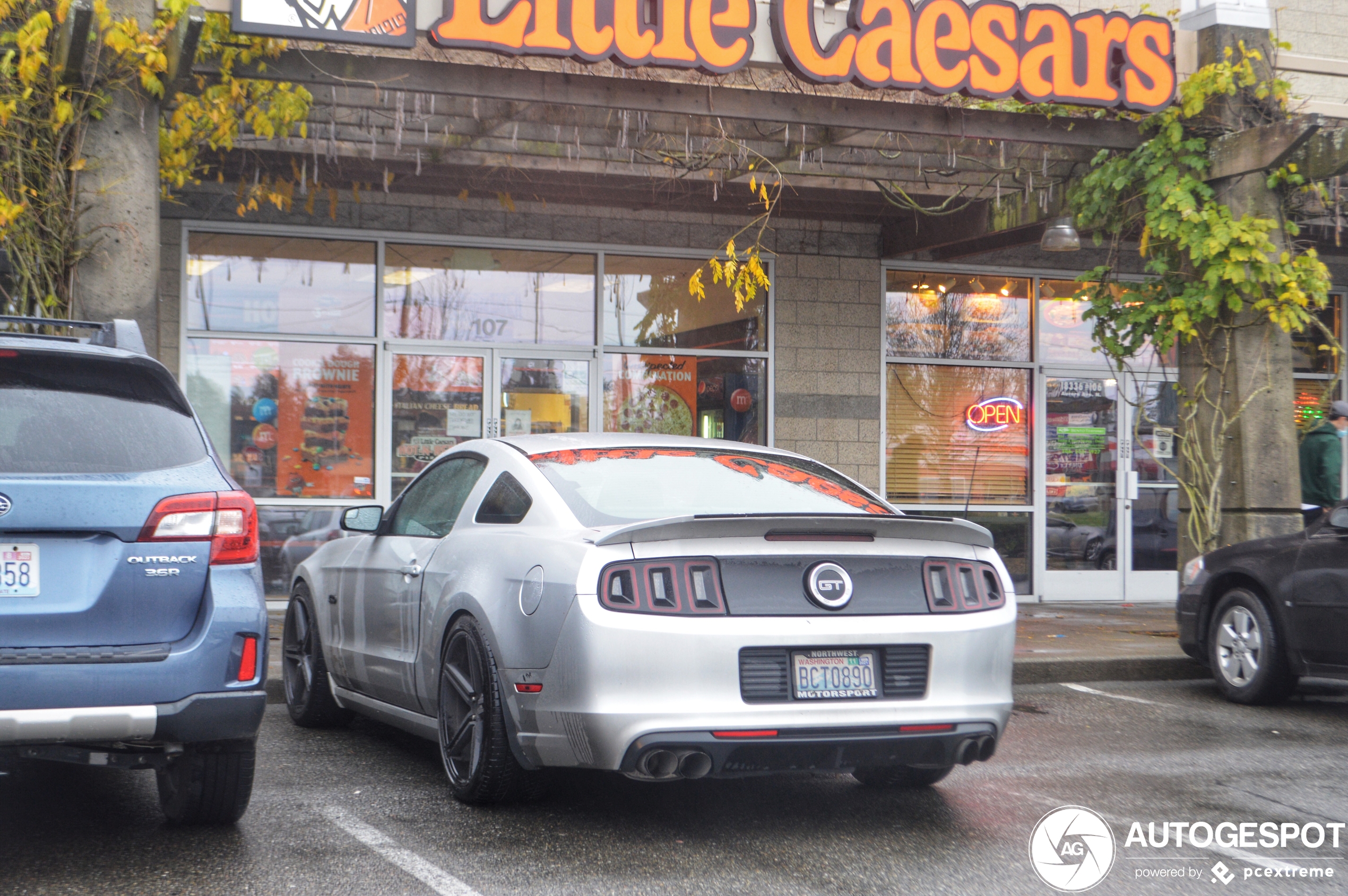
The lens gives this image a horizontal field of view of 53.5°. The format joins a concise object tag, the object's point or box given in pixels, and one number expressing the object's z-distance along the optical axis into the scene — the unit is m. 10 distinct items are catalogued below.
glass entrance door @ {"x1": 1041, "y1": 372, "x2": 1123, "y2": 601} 13.85
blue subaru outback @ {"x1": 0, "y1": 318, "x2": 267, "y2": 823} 3.98
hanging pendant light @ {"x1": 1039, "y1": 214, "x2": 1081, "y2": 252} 10.34
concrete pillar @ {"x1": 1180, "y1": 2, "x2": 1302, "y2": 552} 10.04
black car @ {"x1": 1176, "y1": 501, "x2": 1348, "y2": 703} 7.65
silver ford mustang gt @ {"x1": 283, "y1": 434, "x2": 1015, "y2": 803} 4.41
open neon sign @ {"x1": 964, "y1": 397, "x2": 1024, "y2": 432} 13.66
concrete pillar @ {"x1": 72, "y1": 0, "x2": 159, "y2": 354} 7.83
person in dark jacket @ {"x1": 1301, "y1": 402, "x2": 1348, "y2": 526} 10.80
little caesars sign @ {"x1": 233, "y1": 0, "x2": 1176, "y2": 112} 7.97
